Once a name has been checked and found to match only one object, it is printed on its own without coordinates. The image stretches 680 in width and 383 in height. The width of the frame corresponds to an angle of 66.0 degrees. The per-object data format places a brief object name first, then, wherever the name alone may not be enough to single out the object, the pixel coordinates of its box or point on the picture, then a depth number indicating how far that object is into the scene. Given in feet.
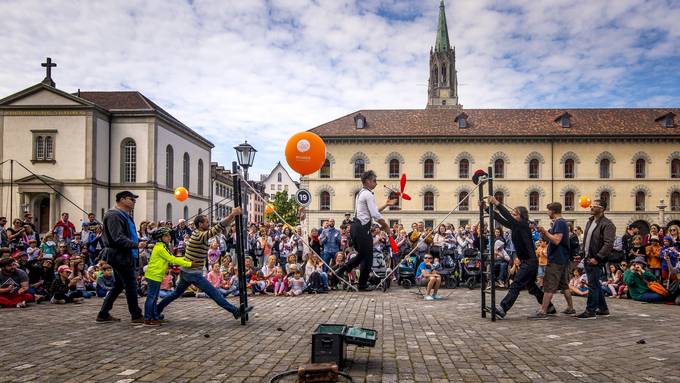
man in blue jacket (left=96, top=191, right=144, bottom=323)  28.99
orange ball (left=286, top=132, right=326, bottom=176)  43.11
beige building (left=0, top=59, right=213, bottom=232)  139.64
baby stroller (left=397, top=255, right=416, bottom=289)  52.31
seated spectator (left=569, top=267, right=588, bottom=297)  46.48
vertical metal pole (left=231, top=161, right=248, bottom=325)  28.14
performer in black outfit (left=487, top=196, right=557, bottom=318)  31.04
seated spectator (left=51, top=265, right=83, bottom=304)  40.98
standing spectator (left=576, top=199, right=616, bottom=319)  31.32
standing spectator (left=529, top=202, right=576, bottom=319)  31.83
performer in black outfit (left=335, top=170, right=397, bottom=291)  30.83
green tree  241.55
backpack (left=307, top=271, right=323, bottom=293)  47.03
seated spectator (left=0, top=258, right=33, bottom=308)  38.06
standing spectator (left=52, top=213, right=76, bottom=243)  59.47
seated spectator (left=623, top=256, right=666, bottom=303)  42.29
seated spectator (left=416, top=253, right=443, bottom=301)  40.93
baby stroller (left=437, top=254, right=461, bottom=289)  52.65
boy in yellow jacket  28.86
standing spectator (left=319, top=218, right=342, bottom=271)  54.70
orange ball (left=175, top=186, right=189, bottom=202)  91.56
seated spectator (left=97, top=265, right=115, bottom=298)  46.44
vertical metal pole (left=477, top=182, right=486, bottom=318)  29.94
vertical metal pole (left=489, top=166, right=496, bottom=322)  28.27
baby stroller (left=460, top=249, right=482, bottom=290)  52.20
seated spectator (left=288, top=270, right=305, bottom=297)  45.97
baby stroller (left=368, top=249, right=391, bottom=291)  48.42
